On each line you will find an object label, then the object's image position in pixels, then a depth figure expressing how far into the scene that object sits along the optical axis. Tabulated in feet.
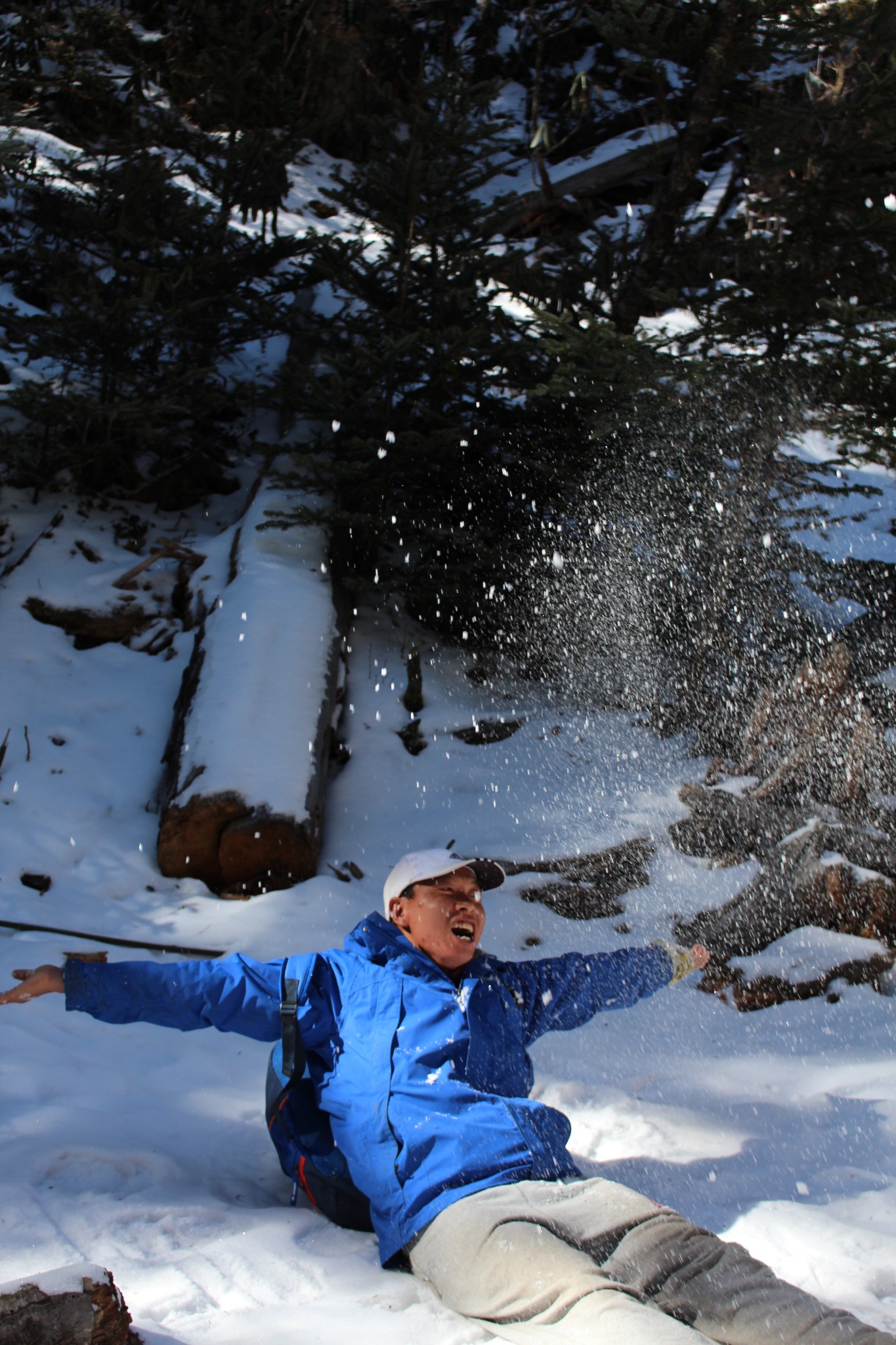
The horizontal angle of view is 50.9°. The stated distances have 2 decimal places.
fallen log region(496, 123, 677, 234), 53.47
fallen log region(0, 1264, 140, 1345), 6.07
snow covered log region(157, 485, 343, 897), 19.13
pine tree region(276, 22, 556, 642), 25.86
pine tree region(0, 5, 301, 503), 26.99
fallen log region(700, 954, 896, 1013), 16.16
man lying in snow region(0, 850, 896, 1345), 6.93
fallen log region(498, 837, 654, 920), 19.11
